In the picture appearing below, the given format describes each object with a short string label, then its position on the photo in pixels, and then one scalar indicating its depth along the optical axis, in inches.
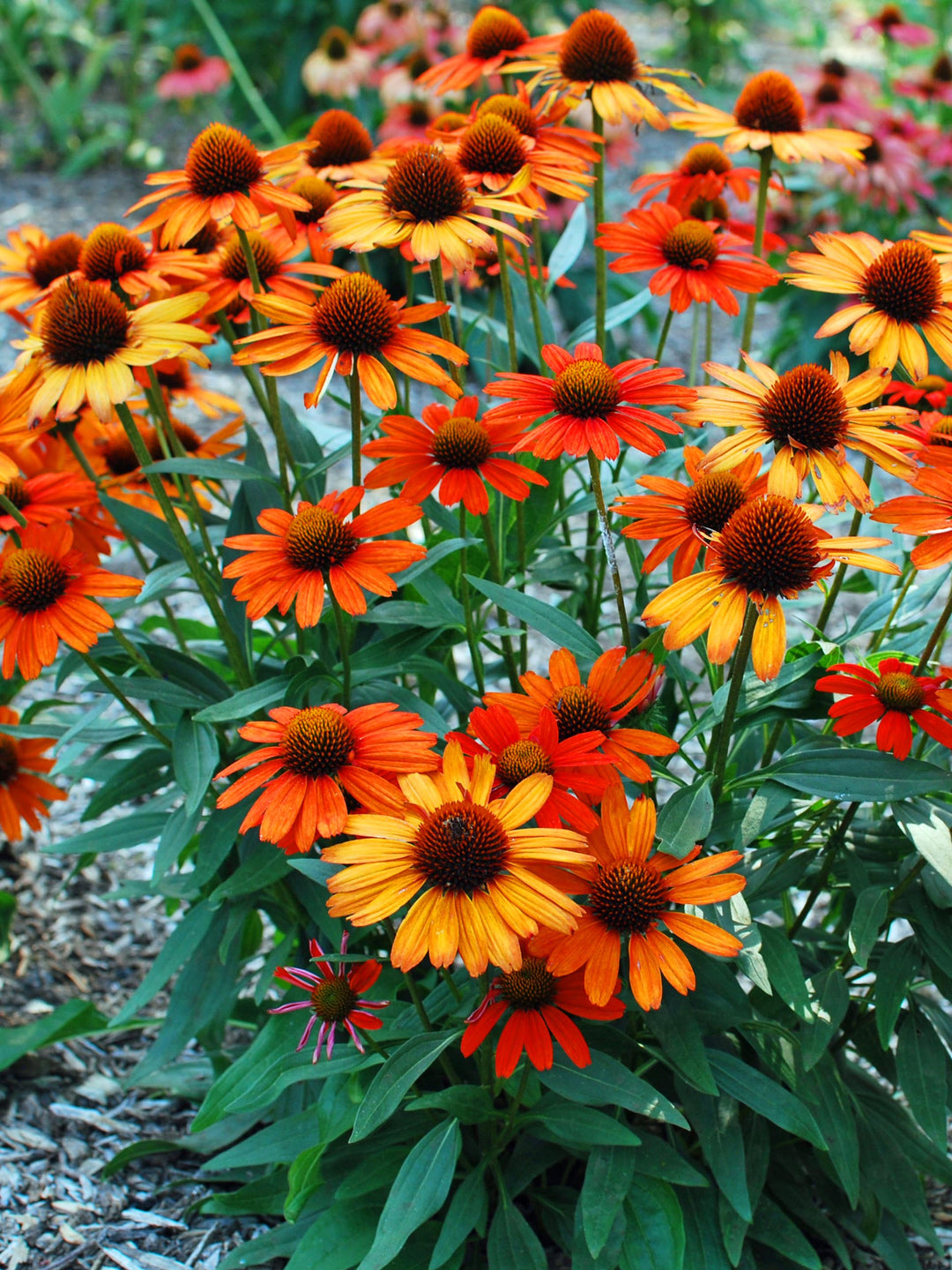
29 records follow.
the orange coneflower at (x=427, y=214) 26.6
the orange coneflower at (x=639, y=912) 23.6
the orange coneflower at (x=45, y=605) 26.7
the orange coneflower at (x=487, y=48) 32.1
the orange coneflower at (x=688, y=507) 25.4
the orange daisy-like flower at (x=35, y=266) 31.2
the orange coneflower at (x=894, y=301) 26.7
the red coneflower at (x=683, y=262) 28.8
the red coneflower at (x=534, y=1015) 24.5
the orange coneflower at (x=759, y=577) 23.1
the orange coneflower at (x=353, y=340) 26.3
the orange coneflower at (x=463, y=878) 22.1
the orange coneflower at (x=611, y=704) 25.1
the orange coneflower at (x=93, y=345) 26.4
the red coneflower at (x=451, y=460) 26.7
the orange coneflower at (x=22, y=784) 34.8
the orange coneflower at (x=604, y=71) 29.8
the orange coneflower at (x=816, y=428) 24.8
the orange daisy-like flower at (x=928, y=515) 24.1
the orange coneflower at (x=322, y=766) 24.2
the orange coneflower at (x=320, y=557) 25.5
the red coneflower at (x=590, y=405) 25.4
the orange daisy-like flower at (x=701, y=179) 31.7
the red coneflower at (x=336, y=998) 25.3
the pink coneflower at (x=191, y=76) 82.9
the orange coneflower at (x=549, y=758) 24.1
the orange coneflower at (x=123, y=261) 28.8
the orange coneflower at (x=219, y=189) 27.7
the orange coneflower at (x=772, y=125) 30.6
